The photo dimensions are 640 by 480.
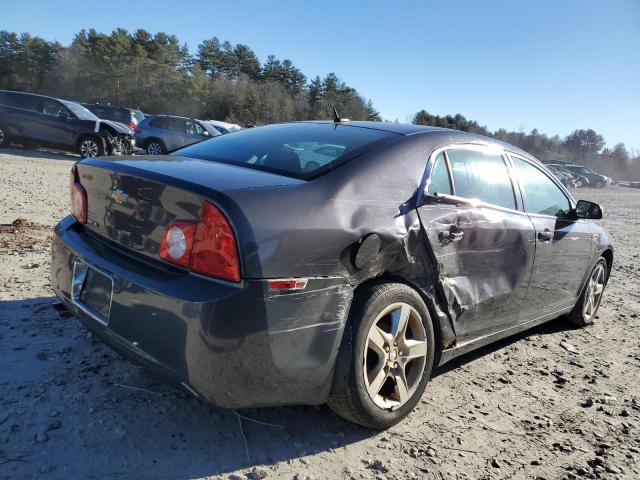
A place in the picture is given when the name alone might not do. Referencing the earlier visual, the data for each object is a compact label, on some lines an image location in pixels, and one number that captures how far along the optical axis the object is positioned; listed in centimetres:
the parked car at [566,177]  3356
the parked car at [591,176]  4131
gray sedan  193
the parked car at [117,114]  2247
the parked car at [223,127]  2302
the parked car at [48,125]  1410
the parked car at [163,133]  1734
